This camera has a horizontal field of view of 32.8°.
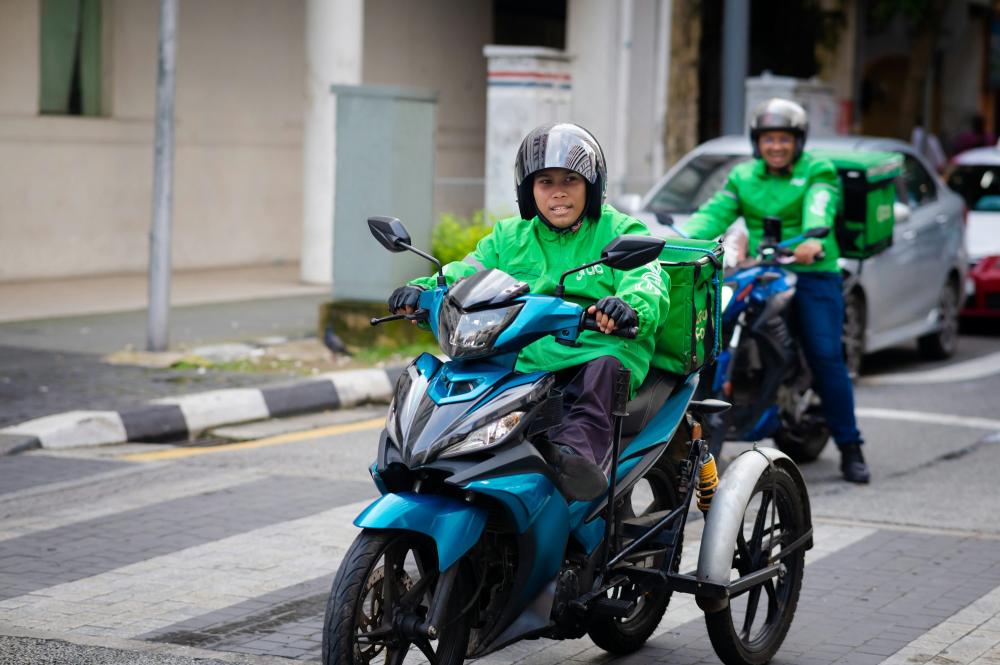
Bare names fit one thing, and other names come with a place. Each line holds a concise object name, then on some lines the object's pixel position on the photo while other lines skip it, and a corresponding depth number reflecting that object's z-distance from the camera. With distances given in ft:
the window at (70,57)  51.49
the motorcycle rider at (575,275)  15.76
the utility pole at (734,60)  50.52
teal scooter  14.52
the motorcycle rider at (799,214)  27.35
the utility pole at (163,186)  37.17
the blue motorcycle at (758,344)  26.73
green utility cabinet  40.06
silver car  38.37
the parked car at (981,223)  49.83
